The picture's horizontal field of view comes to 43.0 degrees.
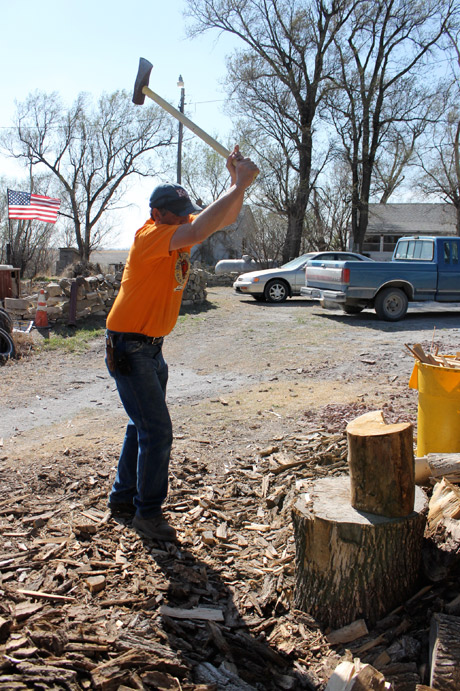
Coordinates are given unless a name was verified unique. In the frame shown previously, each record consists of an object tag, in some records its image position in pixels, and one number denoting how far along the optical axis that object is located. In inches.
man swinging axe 124.3
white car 668.1
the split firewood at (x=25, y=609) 100.6
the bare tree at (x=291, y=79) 1090.1
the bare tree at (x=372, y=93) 1107.4
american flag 712.4
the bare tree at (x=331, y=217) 1328.7
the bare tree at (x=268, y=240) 1184.2
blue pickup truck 490.6
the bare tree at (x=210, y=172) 1715.1
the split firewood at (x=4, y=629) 94.2
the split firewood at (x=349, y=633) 103.0
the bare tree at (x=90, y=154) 1402.6
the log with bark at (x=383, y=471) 106.4
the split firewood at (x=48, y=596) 107.7
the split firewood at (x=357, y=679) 81.3
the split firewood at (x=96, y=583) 111.6
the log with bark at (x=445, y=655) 84.4
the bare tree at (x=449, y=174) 1462.8
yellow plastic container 149.4
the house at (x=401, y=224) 1712.6
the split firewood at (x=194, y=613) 106.1
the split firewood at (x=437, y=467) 131.6
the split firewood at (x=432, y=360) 152.6
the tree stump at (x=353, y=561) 104.0
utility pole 923.8
